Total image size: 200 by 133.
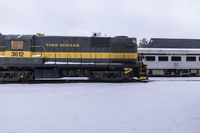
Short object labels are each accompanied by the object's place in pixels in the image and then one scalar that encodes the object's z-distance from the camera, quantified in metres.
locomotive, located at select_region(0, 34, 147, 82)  21.17
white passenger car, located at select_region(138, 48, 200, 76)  34.44
